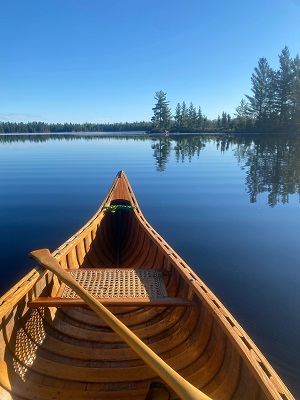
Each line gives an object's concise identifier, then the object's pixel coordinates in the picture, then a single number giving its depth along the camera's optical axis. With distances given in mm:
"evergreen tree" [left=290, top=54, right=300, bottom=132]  59406
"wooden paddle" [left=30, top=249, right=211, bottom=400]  1765
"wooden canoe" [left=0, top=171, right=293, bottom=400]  2551
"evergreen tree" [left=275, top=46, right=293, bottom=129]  60906
